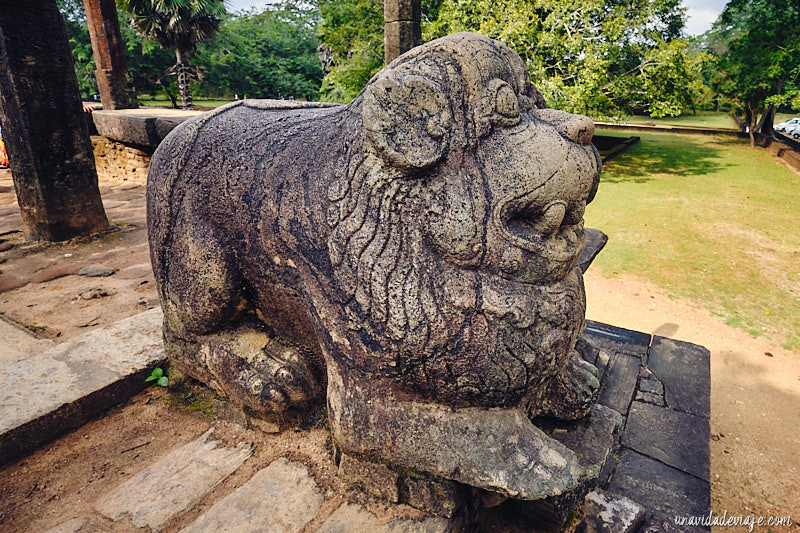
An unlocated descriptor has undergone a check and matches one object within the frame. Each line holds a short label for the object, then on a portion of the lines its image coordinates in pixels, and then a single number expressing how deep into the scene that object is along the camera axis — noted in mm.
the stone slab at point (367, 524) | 1561
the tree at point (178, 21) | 16266
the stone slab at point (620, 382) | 2486
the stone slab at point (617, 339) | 2967
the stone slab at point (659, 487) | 1887
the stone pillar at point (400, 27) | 7145
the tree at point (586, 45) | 8711
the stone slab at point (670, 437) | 2109
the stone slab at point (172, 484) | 1712
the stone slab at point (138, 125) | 6265
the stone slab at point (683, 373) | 2507
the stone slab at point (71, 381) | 2035
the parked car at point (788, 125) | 20688
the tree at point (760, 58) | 12297
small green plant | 2434
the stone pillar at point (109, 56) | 8156
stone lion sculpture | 1360
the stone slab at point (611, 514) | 1735
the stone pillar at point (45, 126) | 4285
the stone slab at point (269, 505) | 1622
